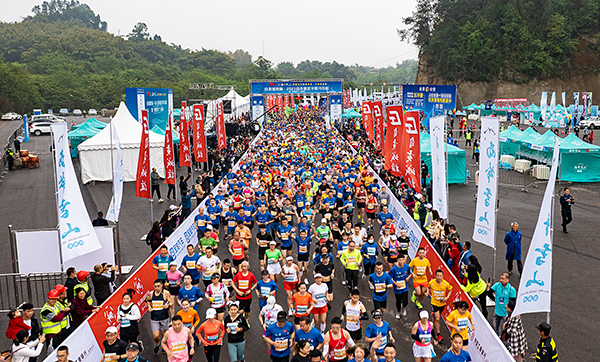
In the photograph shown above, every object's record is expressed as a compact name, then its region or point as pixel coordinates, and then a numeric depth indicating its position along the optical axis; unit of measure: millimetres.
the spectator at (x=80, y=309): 7746
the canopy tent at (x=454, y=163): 22077
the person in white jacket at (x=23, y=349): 6613
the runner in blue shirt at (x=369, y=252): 10078
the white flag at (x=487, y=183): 9461
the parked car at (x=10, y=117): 59284
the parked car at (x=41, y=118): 45844
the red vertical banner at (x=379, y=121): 23312
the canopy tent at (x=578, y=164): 21969
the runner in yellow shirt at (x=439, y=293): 8227
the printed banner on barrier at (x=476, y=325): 6354
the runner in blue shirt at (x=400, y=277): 8719
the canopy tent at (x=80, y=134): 30484
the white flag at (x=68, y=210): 9156
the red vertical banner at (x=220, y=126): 24180
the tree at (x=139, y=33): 176500
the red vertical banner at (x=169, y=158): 16994
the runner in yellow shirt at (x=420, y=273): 9141
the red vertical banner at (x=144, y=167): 14828
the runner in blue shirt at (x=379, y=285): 8445
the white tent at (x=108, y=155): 23703
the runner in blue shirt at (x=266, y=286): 8164
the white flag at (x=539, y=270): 7160
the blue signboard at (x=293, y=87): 46188
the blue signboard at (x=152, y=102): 22828
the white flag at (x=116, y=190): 12139
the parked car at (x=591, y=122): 46000
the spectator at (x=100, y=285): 8648
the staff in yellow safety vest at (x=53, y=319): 7281
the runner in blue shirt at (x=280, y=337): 6699
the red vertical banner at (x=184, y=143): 19375
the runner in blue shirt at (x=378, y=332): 6633
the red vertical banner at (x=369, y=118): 25781
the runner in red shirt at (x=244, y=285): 8484
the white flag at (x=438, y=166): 12109
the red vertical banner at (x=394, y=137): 16616
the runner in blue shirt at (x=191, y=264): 9383
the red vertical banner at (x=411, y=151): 14883
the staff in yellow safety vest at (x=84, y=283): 7941
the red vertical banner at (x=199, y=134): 19641
